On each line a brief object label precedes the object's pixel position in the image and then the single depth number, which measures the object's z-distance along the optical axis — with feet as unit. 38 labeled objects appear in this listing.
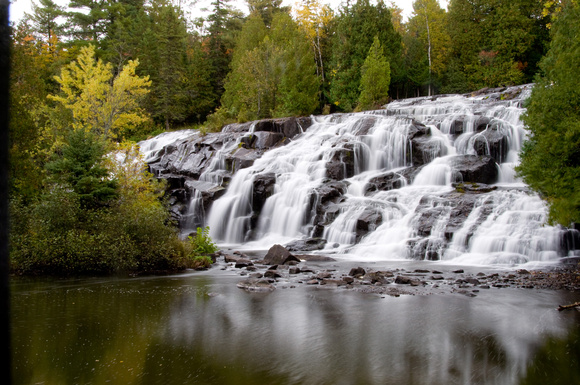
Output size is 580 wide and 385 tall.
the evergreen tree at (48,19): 169.99
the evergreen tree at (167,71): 168.55
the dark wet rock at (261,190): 81.66
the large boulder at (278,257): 53.71
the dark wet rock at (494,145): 78.18
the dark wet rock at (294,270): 47.57
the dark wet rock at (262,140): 99.35
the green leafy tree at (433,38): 166.61
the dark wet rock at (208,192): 86.17
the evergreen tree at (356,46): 138.62
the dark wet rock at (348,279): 41.63
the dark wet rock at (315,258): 55.98
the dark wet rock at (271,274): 45.49
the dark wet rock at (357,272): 44.34
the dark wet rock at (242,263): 53.06
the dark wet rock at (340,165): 82.48
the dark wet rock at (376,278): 41.78
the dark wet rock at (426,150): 81.46
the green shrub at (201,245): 58.23
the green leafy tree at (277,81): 125.29
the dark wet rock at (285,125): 103.65
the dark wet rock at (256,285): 40.57
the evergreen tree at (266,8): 207.72
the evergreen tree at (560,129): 39.47
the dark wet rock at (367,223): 64.18
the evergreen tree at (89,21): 167.73
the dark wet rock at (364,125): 92.89
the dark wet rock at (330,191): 73.87
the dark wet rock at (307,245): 64.69
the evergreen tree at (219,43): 188.24
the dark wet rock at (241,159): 92.17
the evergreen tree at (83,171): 51.67
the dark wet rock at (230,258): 56.78
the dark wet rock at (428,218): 59.38
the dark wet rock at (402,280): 41.29
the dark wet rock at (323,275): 44.04
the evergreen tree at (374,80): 125.59
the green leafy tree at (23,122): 47.10
